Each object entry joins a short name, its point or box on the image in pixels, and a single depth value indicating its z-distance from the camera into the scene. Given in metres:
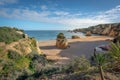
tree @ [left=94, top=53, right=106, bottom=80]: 3.63
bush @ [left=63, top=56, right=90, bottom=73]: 4.93
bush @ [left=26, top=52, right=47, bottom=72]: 7.80
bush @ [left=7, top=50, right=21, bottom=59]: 7.70
